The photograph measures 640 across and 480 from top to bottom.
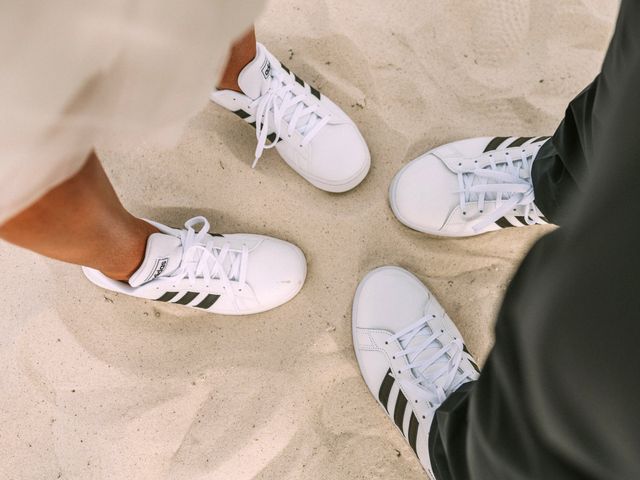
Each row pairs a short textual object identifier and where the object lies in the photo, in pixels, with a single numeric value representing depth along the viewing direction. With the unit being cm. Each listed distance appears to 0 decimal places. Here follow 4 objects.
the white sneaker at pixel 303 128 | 90
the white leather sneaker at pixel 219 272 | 82
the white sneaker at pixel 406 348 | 86
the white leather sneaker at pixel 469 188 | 88
